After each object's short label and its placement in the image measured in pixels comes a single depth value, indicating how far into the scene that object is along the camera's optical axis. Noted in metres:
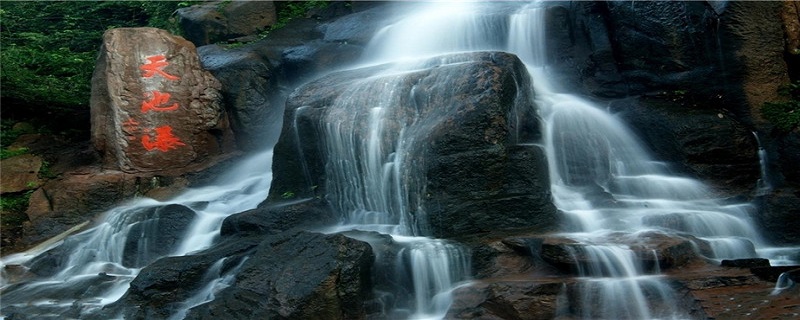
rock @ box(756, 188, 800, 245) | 6.82
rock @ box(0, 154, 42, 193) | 10.30
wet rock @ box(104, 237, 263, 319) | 6.25
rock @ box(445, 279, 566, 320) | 5.43
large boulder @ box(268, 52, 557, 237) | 6.80
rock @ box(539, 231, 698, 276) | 5.71
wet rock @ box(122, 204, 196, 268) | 8.07
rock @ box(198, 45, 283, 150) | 11.05
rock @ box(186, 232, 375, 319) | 5.64
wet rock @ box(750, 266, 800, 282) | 5.38
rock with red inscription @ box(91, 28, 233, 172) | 10.38
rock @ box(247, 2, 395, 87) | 11.59
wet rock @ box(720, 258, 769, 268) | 5.61
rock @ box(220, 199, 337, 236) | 7.38
